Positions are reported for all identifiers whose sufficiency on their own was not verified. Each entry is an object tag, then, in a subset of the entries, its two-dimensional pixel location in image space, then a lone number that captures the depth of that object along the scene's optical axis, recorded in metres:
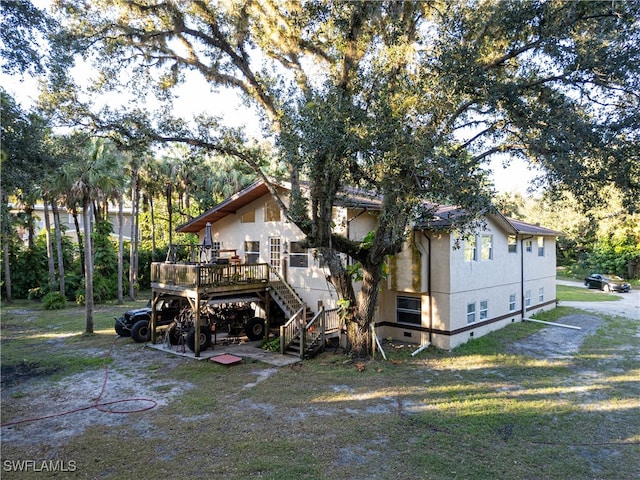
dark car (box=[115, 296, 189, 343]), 16.48
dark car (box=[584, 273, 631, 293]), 32.66
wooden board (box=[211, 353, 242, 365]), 13.08
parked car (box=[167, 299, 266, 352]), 14.99
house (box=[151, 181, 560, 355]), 14.80
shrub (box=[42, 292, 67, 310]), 24.61
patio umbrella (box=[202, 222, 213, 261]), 15.48
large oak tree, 9.37
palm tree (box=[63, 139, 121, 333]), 17.67
